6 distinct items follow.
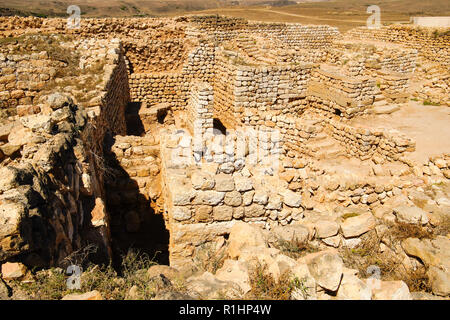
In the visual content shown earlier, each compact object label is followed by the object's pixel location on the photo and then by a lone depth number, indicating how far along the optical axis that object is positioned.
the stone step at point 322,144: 9.07
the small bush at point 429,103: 12.04
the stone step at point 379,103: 11.16
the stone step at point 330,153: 9.07
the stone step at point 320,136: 9.33
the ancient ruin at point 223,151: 3.39
